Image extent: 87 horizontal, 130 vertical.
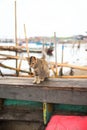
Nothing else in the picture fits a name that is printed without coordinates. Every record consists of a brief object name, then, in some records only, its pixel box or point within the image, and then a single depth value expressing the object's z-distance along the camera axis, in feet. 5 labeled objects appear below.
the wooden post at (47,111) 9.86
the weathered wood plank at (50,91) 8.93
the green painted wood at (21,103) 10.94
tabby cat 9.12
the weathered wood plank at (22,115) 10.57
